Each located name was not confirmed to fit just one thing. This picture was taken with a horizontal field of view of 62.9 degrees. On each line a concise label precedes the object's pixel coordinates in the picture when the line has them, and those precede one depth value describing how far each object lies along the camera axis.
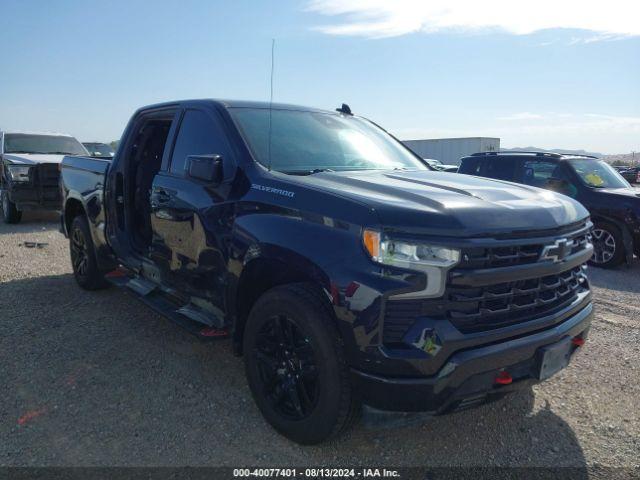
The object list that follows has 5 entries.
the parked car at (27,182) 10.02
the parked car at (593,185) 7.45
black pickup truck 2.38
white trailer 31.27
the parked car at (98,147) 17.58
